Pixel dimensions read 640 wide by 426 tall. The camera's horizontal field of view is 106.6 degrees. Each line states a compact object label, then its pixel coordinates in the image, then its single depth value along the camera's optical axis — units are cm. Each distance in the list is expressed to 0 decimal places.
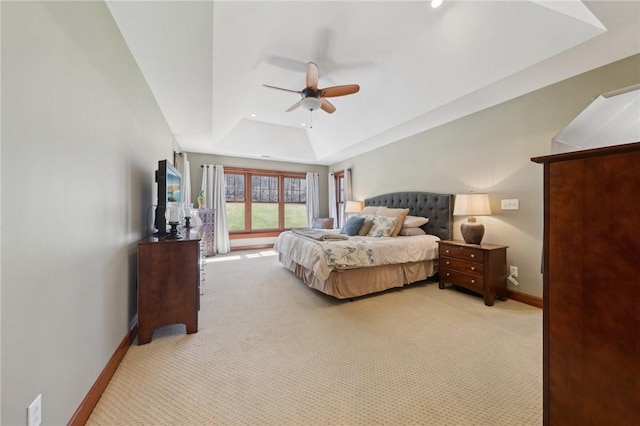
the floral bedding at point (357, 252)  266
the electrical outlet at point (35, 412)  87
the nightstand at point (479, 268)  267
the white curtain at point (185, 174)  519
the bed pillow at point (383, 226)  361
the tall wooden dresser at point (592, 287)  71
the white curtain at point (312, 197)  693
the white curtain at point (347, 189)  600
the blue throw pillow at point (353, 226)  383
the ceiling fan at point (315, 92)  280
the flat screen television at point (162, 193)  224
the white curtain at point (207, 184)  570
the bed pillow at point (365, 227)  382
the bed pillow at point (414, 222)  374
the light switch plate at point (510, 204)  284
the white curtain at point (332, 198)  664
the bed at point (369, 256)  272
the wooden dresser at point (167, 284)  193
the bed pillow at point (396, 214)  364
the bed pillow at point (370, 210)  449
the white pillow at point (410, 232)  363
